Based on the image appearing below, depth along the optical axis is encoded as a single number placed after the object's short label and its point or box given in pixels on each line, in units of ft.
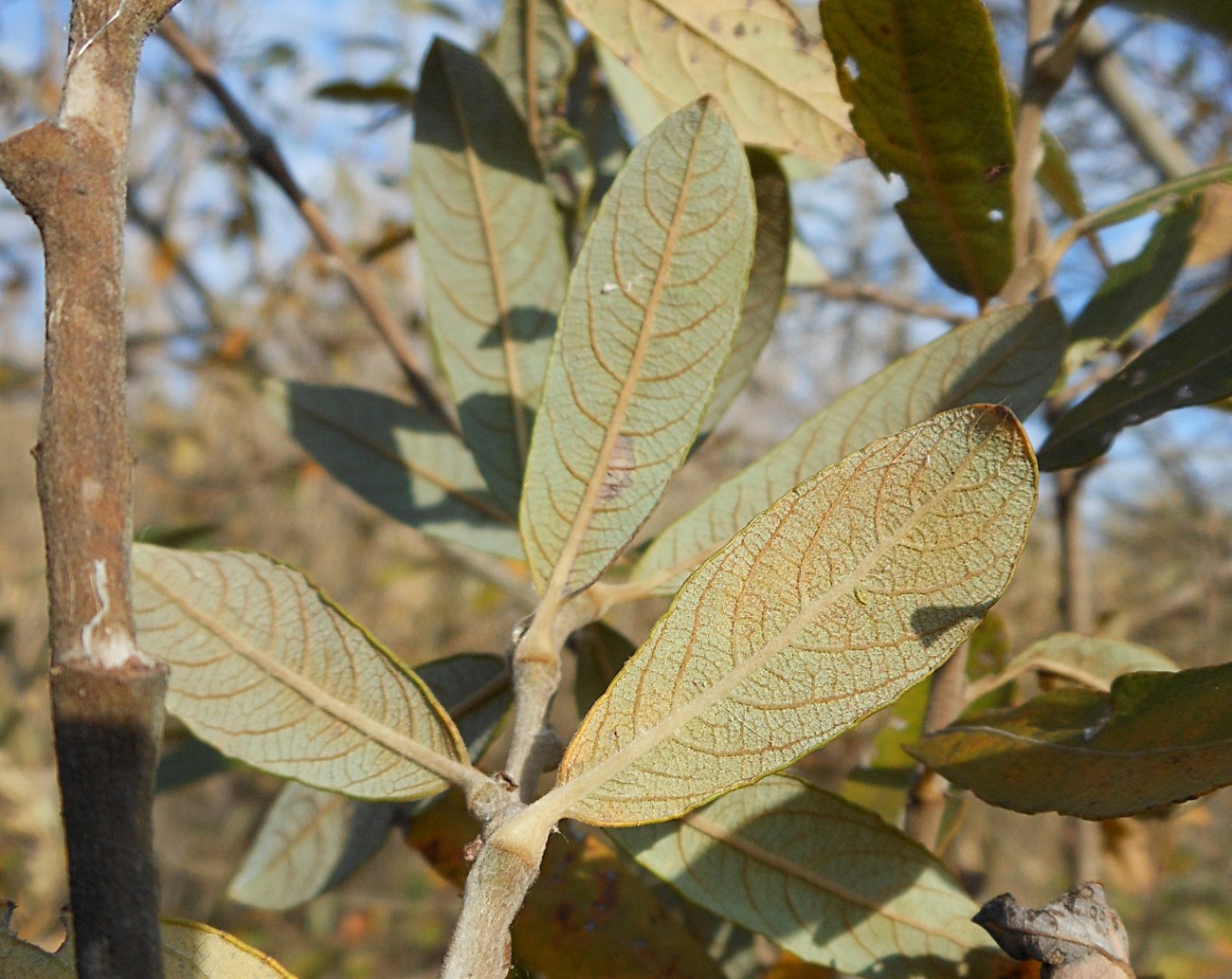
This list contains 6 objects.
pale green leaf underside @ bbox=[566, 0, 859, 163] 1.37
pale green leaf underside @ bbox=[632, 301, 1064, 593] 1.30
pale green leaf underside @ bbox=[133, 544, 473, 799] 1.19
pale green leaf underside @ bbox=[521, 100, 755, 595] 1.22
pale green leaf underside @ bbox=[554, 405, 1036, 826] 1.09
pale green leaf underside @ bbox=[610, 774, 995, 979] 1.25
